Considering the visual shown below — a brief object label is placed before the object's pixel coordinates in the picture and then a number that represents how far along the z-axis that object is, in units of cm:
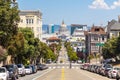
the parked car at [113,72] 5219
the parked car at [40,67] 9810
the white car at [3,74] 3779
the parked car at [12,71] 4494
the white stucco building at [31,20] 15075
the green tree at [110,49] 11079
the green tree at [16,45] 7098
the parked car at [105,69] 5854
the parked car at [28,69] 6706
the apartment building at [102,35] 19454
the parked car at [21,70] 5644
